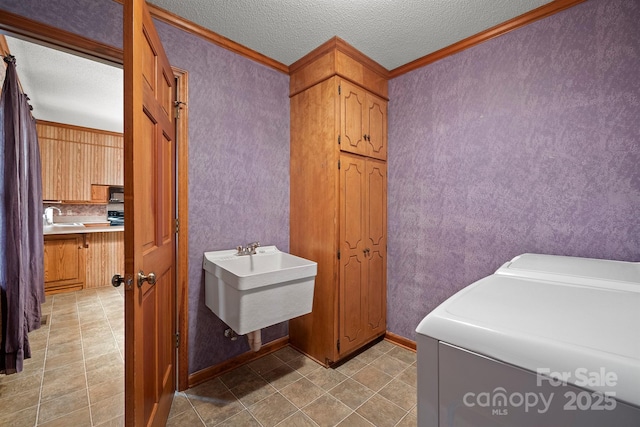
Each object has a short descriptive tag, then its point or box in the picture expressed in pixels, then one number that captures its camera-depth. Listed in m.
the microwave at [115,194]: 4.54
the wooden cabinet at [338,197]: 2.04
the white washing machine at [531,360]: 0.48
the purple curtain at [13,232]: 1.85
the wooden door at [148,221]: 0.94
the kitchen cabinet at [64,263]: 3.65
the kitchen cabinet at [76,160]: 3.97
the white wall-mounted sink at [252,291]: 1.58
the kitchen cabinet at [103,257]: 4.01
